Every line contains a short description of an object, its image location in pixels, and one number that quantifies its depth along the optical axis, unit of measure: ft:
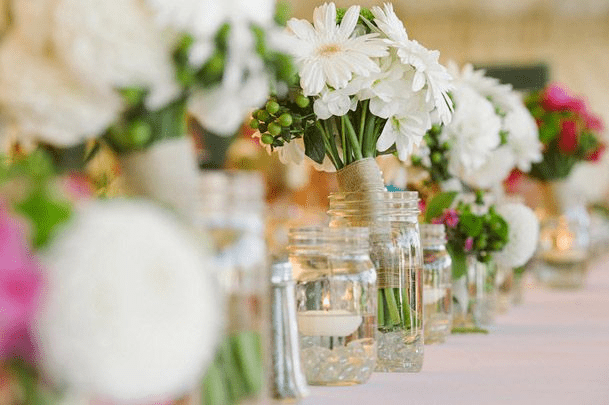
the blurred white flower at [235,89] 3.31
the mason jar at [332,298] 4.17
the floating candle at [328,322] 4.18
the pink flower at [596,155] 9.00
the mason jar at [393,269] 4.68
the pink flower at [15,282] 2.80
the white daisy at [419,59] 4.64
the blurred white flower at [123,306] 2.85
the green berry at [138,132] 3.29
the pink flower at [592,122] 8.86
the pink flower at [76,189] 3.07
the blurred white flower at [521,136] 6.76
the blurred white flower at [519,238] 6.32
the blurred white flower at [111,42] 3.16
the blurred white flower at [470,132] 6.15
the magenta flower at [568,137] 8.72
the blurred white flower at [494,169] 6.64
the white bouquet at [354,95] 4.58
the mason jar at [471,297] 5.96
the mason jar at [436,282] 5.31
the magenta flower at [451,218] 5.92
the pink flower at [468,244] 5.92
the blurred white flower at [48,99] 3.18
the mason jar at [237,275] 3.35
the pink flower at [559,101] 8.60
